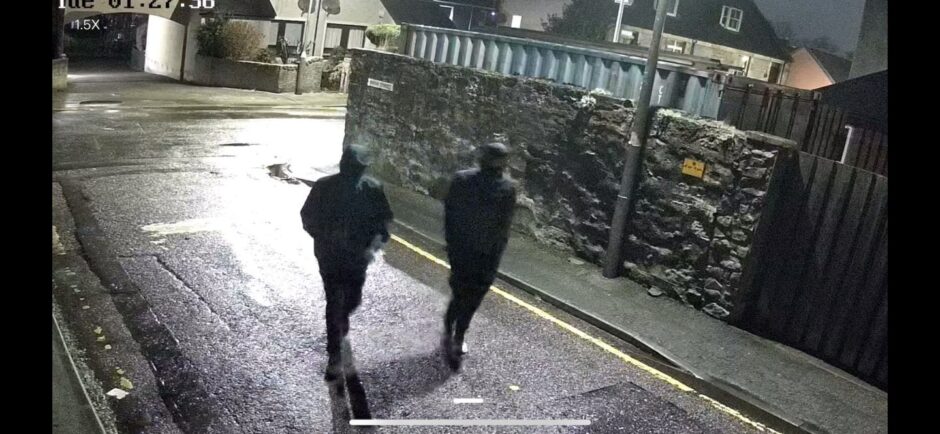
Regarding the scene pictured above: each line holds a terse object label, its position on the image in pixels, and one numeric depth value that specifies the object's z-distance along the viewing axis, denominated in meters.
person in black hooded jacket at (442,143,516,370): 5.75
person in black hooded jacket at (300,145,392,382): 5.44
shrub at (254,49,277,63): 23.80
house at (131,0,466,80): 23.95
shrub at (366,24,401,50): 26.00
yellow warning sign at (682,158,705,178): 7.25
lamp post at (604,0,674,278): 7.36
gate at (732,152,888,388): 6.09
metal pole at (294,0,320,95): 23.61
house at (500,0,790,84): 28.47
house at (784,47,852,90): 26.76
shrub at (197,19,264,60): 23.16
